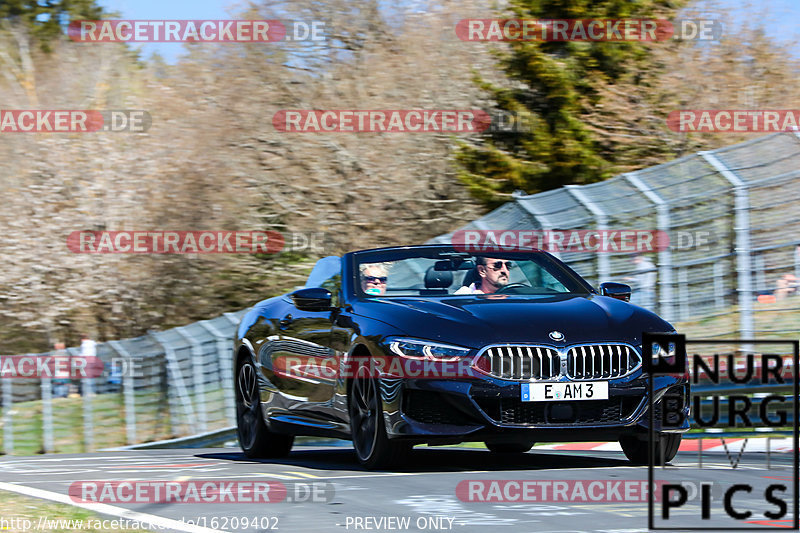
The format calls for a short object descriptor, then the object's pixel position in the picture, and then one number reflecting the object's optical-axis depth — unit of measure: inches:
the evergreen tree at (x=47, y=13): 2194.9
